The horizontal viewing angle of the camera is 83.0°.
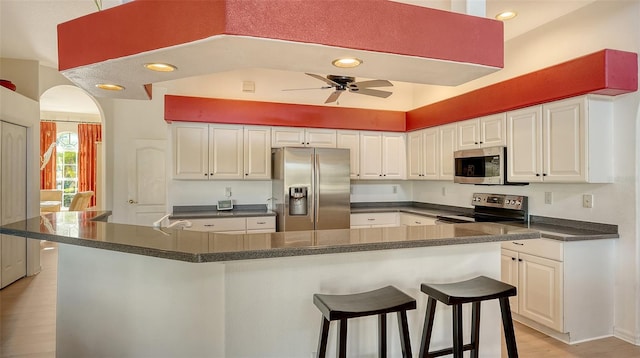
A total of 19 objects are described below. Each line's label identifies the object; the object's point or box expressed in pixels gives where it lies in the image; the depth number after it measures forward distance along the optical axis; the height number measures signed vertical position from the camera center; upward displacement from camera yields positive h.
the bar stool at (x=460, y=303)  1.86 -0.64
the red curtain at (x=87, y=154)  8.42 +0.60
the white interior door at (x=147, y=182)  5.79 -0.03
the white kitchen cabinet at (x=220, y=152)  4.52 +0.37
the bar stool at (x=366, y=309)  1.65 -0.60
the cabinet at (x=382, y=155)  5.22 +0.36
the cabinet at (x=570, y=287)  2.88 -0.88
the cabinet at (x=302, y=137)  4.86 +0.59
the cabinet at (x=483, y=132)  3.74 +0.53
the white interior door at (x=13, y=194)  4.08 -0.16
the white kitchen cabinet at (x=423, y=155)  4.81 +0.35
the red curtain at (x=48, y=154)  8.02 +0.58
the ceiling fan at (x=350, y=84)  3.42 +0.93
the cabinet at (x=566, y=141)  2.95 +0.33
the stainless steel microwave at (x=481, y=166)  3.74 +0.16
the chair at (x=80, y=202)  6.82 -0.41
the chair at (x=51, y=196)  7.42 -0.33
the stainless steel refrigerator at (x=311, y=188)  4.46 -0.10
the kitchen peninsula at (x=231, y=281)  1.85 -0.57
